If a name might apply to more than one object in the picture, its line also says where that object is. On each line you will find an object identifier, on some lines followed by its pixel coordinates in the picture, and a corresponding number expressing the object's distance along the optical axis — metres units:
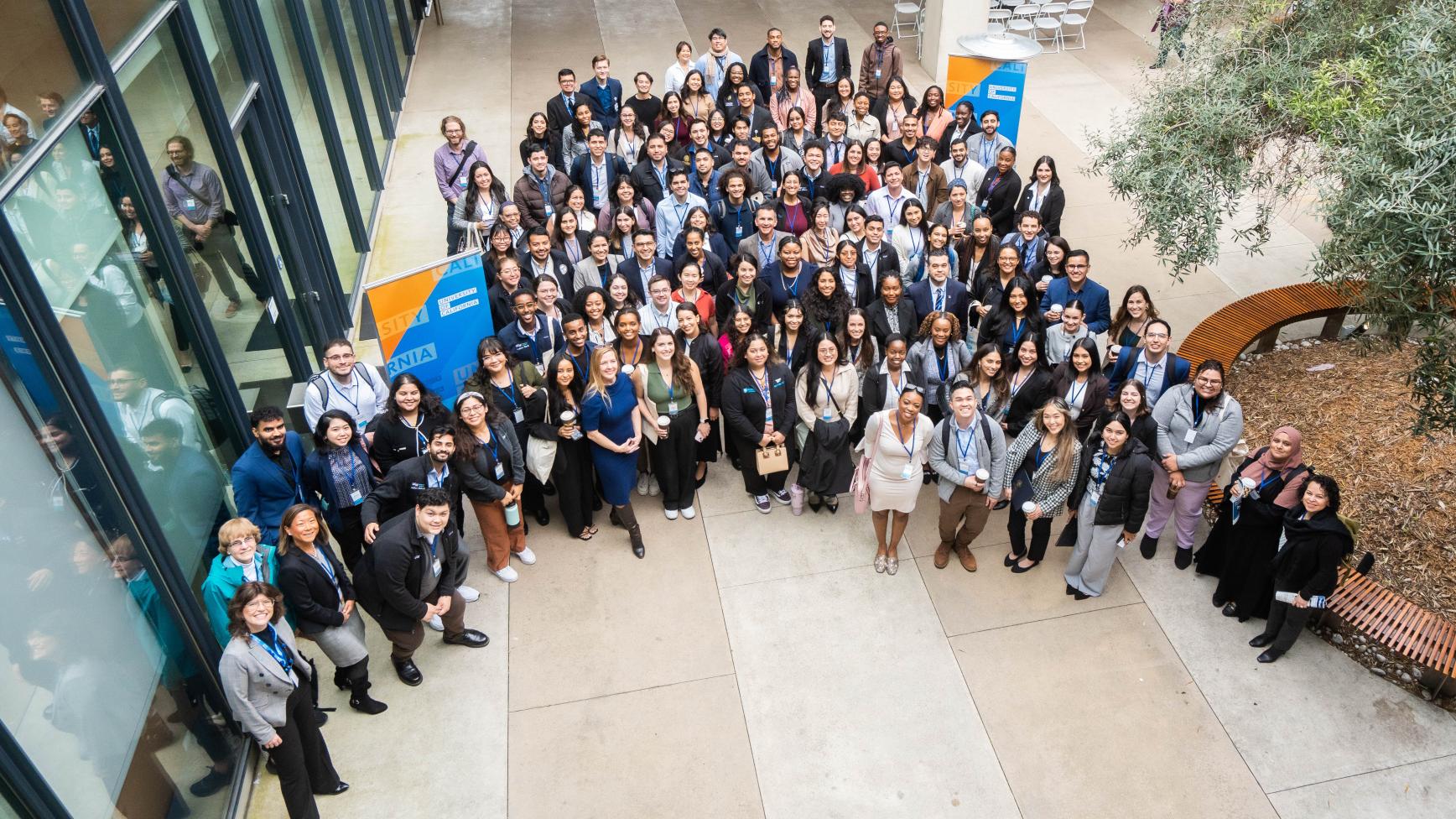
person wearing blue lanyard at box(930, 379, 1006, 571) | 6.83
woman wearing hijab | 6.44
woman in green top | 7.43
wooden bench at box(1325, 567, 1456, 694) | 6.24
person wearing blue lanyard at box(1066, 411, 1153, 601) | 6.63
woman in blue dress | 7.07
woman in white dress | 6.88
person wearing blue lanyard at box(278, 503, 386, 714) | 5.60
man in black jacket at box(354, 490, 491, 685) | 5.88
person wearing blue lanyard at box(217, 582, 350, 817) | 5.09
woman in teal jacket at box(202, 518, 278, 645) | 5.41
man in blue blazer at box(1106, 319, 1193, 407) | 7.27
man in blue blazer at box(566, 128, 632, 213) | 10.09
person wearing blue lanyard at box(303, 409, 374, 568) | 6.27
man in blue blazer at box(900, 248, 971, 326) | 8.29
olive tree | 5.22
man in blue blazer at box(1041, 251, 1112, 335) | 8.21
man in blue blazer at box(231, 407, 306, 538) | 6.02
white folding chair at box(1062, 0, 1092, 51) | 17.34
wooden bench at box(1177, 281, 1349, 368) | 8.84
